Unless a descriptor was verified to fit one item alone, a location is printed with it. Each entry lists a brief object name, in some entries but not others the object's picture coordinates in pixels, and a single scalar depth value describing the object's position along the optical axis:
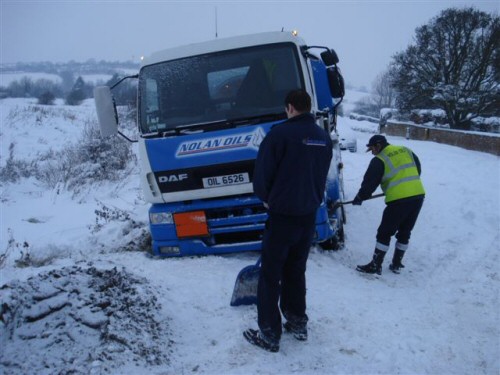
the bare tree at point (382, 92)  69.50
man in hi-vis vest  4.95
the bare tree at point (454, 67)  21.36
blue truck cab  4.56
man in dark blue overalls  2.91
